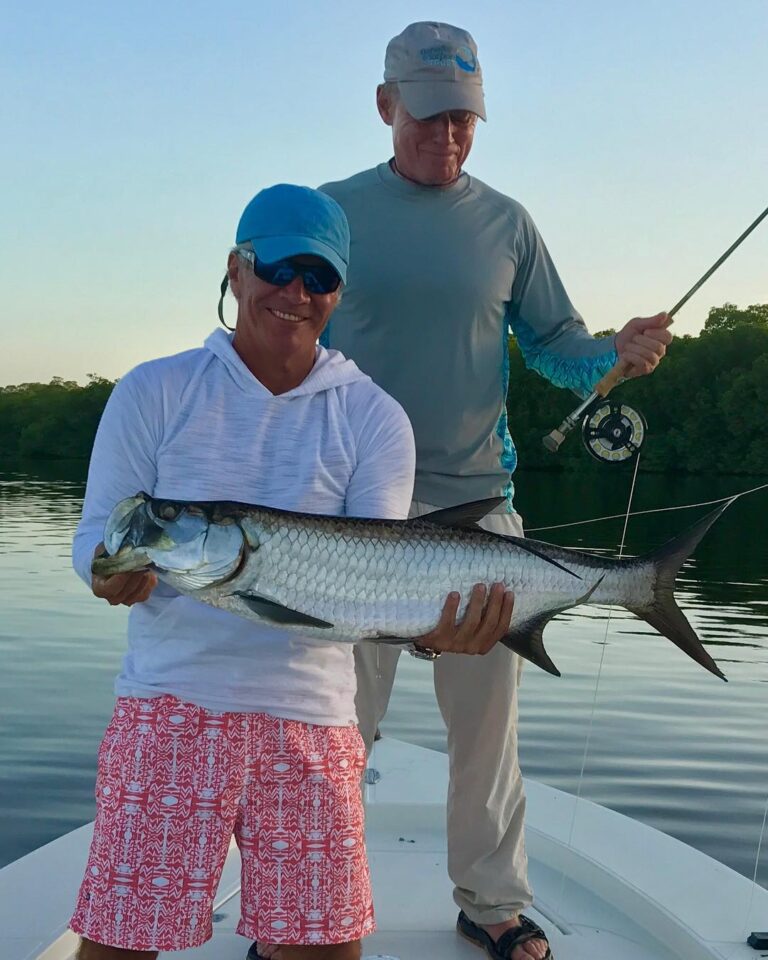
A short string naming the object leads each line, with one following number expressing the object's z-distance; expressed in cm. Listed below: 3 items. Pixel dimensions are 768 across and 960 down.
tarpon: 269
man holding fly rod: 394
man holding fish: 279
